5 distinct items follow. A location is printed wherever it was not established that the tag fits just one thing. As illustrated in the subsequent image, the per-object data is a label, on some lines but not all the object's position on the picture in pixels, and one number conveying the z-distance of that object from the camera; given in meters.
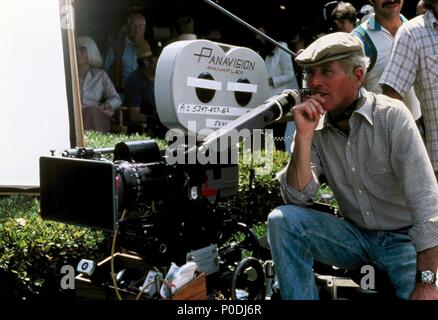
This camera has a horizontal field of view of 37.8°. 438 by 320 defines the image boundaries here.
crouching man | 2.88
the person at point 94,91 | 6.83
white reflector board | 4.45
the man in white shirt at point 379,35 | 4.45
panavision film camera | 2.75
